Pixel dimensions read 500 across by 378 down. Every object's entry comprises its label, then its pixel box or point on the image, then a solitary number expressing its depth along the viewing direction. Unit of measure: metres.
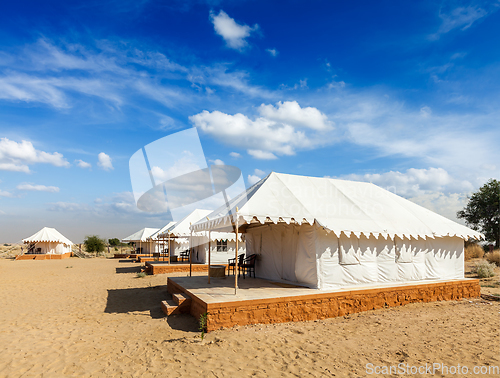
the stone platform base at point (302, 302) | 6.31
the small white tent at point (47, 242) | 34.41
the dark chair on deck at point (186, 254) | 20.85
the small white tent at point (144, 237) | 32.82
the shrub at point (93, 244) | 41.78
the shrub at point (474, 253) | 20.81
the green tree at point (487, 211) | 25.33
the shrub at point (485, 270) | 14.10
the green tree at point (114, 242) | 74.97
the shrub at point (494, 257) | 17.68
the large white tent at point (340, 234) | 7.94
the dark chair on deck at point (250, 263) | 10.79
